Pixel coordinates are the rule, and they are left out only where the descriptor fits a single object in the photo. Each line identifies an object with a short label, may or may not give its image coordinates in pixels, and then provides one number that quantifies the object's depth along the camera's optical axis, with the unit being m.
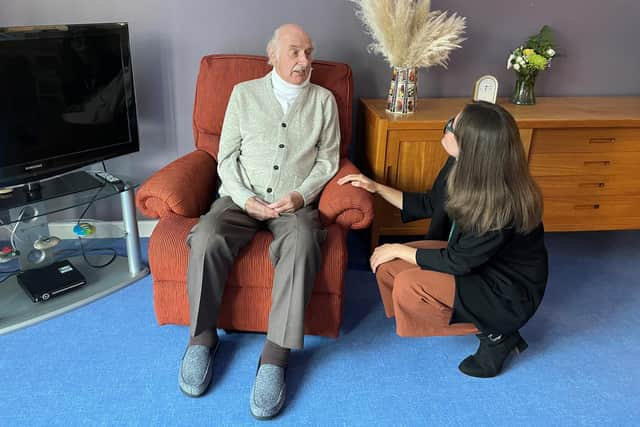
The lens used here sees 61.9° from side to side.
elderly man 1.73
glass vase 2.53
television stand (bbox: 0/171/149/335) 2.07
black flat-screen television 1.94
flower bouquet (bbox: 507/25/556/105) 2.47
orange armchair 1.83
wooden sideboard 2.29
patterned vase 2.33
